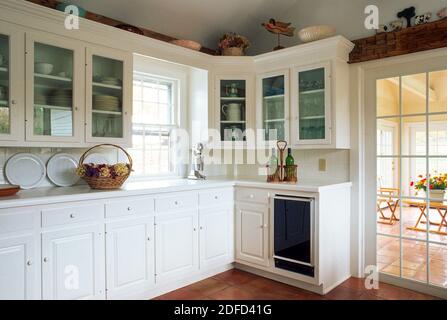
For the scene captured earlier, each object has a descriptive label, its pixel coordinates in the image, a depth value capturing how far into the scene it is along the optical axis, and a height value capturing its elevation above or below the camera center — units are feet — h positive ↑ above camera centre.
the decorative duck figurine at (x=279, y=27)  11.13 +4.49
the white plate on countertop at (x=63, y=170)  8.70 -0.33
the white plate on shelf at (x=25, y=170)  8.00 -0.32
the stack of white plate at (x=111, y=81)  8.95 +2.14
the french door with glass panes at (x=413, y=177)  8.98 -0.58
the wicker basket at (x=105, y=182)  8.14 -0.62
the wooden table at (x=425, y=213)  8.92 -1.53
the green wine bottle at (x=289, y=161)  10.58 -0.12
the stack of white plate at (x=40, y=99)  7.77 +1.41
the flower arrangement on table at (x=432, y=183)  8.95 -0.71
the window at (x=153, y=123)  10.90 +1.19
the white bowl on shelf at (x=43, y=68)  7.76 +2.18
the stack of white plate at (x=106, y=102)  8.79 +1.51
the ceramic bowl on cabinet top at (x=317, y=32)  10.07 +3.89
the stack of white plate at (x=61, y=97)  8.08 +1.51
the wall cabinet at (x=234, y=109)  11.83 +1.78
